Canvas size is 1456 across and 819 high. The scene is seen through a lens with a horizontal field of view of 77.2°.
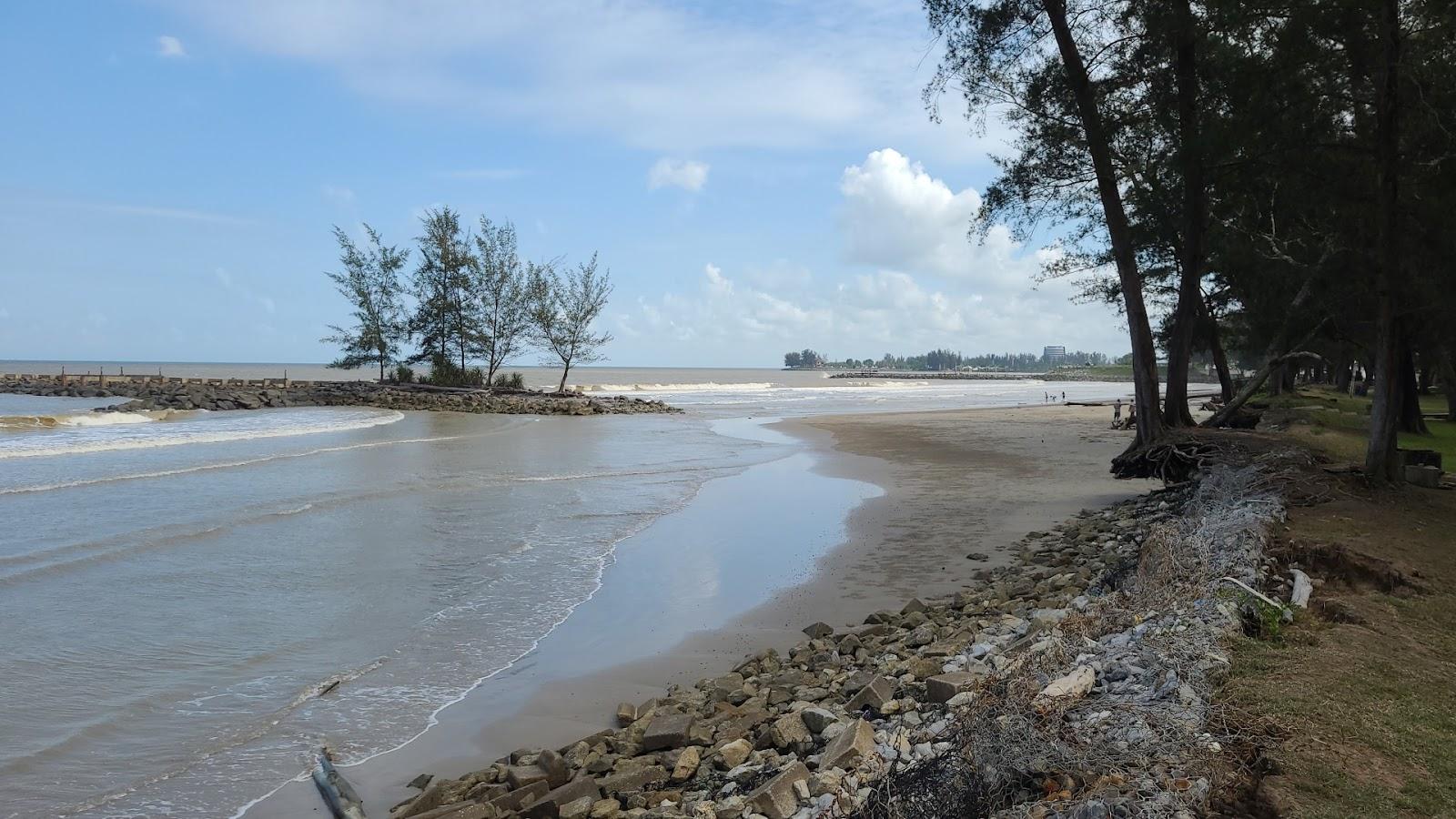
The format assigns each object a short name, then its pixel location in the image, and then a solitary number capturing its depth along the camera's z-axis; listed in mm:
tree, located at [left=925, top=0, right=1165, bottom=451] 15797
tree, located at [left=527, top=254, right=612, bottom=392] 50406
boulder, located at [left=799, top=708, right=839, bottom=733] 5371
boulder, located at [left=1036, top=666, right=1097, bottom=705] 4570
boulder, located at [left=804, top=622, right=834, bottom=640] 8188
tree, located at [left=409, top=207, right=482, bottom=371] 48719
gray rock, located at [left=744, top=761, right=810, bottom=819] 4328
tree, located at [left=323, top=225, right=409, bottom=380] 49344
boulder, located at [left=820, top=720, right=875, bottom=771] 4648
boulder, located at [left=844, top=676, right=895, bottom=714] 5582
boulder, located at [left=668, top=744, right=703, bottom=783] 5230
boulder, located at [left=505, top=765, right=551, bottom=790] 5297
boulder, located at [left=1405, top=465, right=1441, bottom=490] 11922
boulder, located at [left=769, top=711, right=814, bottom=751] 5258
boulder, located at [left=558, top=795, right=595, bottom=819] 4895
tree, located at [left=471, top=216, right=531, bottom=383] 49406
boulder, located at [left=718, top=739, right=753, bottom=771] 5258
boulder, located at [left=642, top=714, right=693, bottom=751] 5582
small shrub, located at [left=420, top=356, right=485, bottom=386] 50594
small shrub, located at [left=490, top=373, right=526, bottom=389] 51812
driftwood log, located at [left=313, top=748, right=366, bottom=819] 5207
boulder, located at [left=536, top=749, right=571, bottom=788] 5363
